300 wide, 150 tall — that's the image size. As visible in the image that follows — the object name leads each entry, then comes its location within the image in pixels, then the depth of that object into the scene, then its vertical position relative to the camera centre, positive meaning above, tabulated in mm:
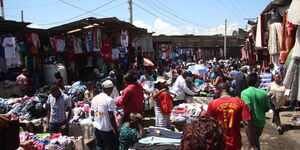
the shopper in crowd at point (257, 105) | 4926 -810
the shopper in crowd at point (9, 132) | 2770 -665
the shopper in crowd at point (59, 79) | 10069 -603
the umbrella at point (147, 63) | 19319 -243
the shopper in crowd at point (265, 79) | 11445 -871
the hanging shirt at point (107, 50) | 14180 +492
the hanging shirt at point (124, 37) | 14758 +1107
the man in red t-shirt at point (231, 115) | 4023 -791
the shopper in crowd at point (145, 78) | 12884 -844
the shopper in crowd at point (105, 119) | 5254 -1049
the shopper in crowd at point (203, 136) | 2055 -546
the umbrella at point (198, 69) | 16781 -623
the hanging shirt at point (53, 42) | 12605 +806
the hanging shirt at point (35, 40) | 11742 +882
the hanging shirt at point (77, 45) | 13469 +722
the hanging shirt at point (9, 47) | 10430 +549
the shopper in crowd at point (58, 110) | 6008 -992
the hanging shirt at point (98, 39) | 13148 +951
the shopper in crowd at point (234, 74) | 10275 -592
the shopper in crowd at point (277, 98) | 8188 -1165
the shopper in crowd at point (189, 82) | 10773 -859
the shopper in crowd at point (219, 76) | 9586 -616
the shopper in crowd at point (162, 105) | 7000 -1087
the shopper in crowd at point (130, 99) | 6246 -823
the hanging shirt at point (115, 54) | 14787 +301
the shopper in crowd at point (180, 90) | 9195 -985
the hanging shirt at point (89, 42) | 13214 +837
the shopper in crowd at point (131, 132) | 5309 -1300
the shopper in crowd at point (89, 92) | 9750 -1033
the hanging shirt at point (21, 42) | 11266 +768
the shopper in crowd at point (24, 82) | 10445 -692
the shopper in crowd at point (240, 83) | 9938 -865
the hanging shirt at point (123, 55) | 15284 +251
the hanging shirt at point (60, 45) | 12861 +715
